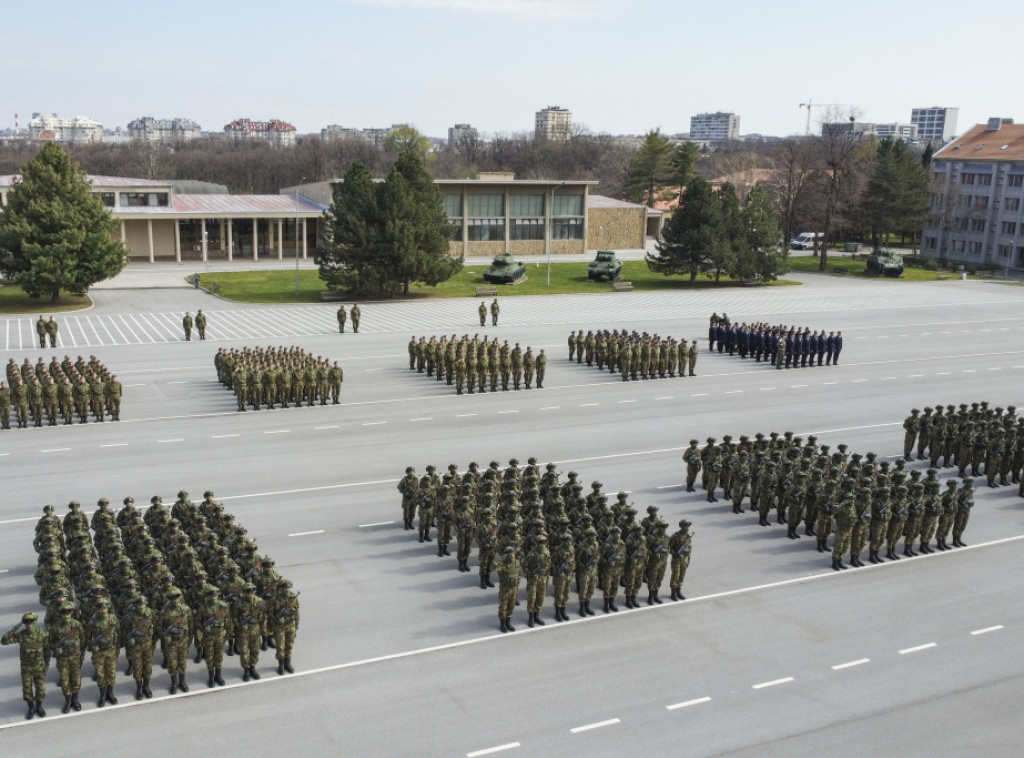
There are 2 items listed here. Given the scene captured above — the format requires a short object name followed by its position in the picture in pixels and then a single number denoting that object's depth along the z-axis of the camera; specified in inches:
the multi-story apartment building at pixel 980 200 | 2694.4
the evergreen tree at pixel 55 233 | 1544.0
